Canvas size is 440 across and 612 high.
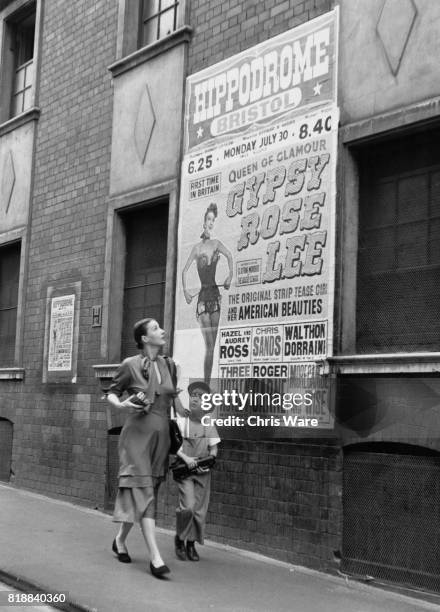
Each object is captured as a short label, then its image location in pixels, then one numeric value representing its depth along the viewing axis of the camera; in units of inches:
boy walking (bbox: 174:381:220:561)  301.7
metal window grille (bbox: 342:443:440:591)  267.7
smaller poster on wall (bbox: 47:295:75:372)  458.0
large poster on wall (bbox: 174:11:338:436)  313.6
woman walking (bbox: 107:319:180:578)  270.8
